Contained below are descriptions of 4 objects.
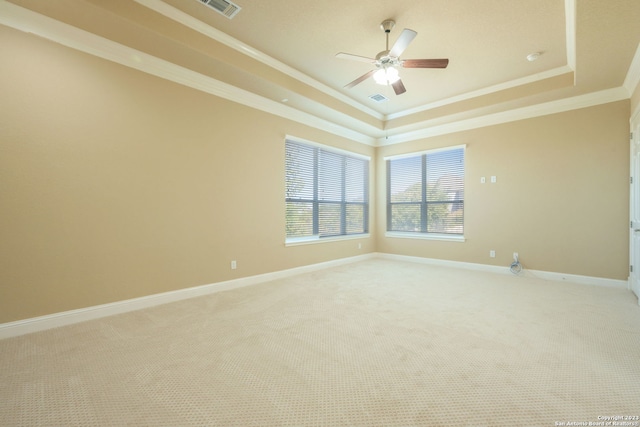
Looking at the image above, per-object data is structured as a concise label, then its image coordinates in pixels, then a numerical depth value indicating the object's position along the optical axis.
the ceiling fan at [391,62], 2.57
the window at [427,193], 5.35
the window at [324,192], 4.78
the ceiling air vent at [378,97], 4.70
